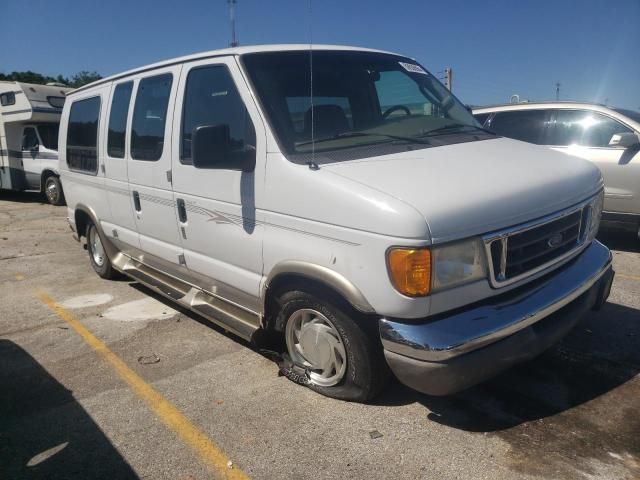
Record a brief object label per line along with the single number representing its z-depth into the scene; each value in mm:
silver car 6609
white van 2605
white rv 13281
